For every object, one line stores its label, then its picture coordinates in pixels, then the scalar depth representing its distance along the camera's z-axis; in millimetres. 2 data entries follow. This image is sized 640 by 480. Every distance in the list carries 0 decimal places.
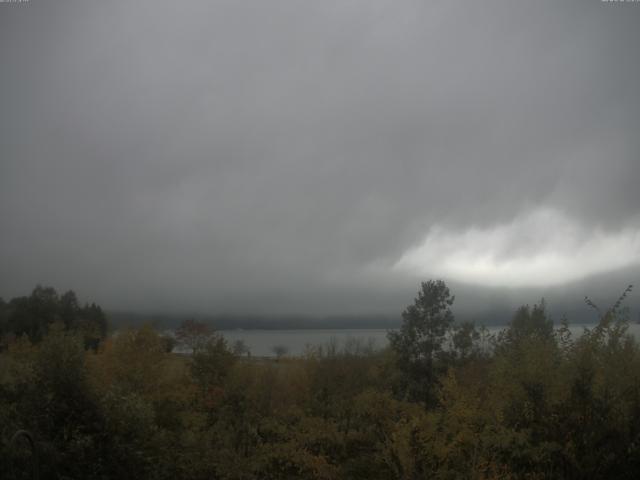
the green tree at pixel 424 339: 41531
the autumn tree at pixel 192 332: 44025
